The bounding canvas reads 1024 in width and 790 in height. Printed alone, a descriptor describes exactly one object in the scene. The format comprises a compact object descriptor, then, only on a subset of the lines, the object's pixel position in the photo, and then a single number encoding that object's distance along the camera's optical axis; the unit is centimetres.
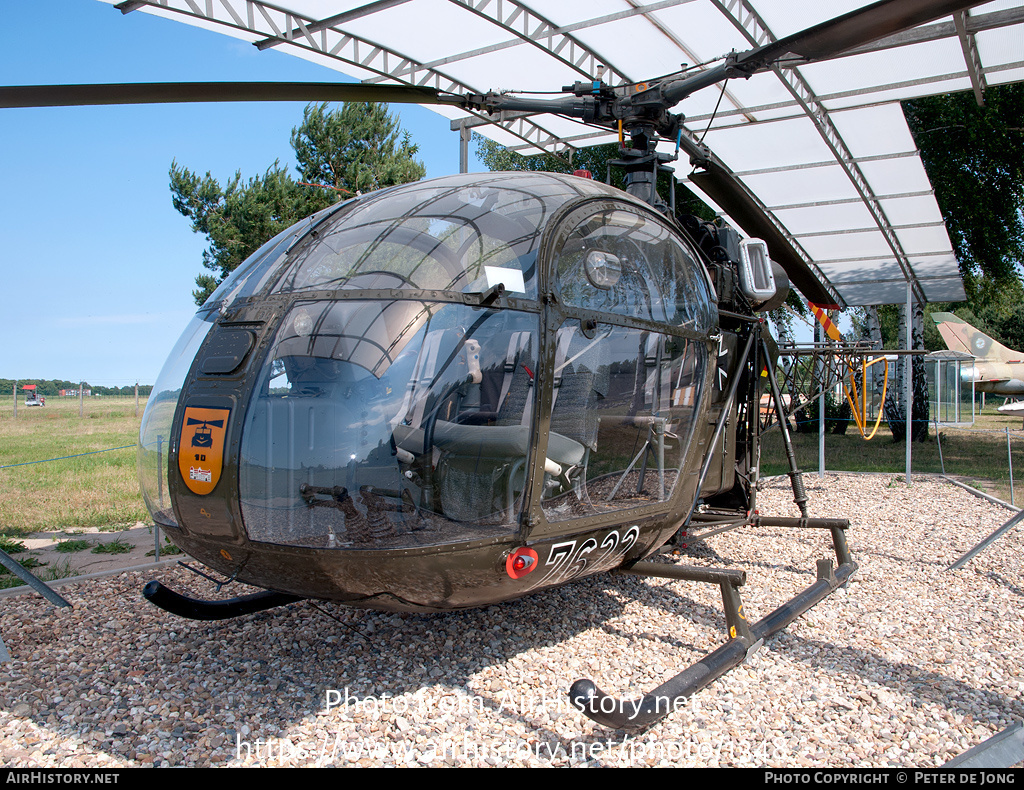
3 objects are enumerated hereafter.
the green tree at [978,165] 1409
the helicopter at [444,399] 274
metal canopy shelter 689
